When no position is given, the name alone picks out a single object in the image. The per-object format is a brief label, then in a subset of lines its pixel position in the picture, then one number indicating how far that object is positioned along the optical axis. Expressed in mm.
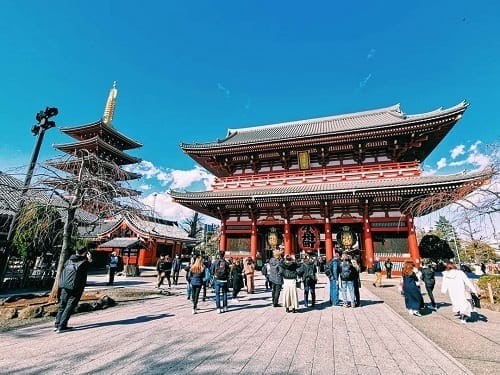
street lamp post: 9234
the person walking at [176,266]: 13523
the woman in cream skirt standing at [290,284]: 7143
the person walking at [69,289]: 5180
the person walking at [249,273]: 10331
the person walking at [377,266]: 16250
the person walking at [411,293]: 7125
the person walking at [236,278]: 9180
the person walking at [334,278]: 8125
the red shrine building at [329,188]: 15945
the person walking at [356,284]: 7932
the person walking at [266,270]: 9847
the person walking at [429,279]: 8208
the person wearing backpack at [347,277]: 7773
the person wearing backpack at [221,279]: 7199
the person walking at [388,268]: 15359
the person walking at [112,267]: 13070
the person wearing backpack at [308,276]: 7875
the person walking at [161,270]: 12125
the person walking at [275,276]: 7664
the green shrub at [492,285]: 8328
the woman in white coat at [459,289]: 6445
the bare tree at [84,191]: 7449
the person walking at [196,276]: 7000
